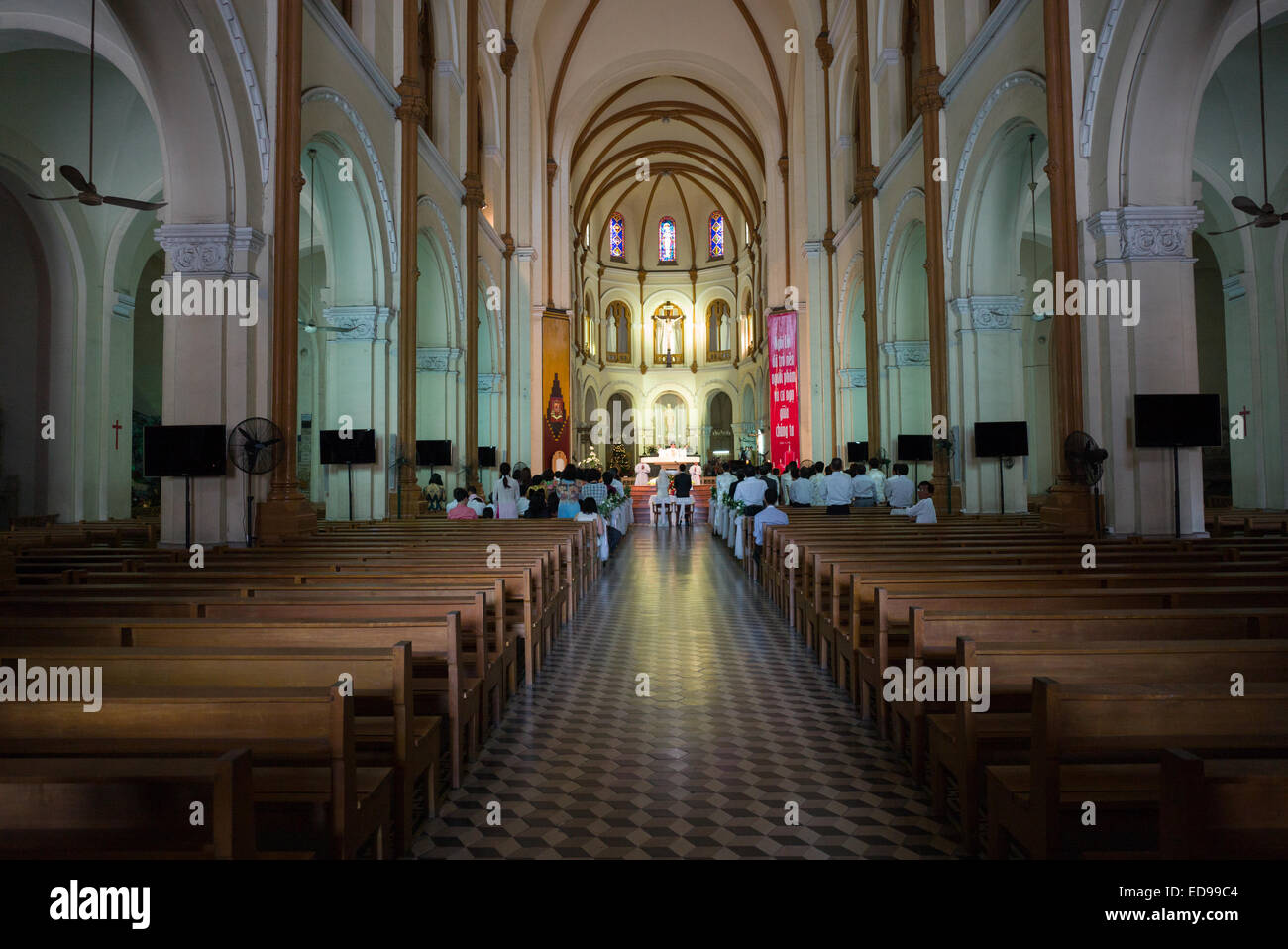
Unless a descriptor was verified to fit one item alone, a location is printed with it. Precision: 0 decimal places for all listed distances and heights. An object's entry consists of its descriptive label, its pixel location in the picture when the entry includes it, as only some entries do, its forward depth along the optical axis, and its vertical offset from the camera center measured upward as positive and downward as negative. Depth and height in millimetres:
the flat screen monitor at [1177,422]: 6965 +573
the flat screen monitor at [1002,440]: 9984 +630
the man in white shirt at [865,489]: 13273 +55
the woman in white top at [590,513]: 10727 -221
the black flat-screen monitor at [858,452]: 16500 +843
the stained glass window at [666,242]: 41250 +13019
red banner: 21938 +2917
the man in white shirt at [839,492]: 11055 +11
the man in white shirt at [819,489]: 15070 +76
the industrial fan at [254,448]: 7250 +489
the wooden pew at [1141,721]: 2016 -587
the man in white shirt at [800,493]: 14609 +7
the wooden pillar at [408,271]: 11828 +3343
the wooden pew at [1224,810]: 1476 -596
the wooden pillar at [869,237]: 15422 +4943
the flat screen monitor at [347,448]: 10492 +686
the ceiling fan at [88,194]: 5602 +2253
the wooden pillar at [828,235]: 18656 +6282
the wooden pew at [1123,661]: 2641 -564
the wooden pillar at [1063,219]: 7844 +2648
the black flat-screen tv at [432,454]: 13125 +743
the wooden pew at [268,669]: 2572 -538
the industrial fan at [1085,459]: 7293 +281
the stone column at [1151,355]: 7348 +1223
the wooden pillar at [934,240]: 11664 +3650
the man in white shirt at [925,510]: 8883 -203
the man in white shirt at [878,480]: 14359 +214
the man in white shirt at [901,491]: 11430 +10
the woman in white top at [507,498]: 12273 +0
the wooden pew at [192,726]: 2053 -574
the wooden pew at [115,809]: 1579 -616
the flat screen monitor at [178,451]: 6793 +441
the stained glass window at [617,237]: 40531 +13055
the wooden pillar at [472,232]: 15367 +5217
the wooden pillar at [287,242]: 7785 +2507
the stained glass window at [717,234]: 40438 +13081
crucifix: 41406 +9009
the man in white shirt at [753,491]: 12078 +44
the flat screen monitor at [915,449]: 12508 +685
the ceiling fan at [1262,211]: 6254 +2145
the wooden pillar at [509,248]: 19469 +6253
